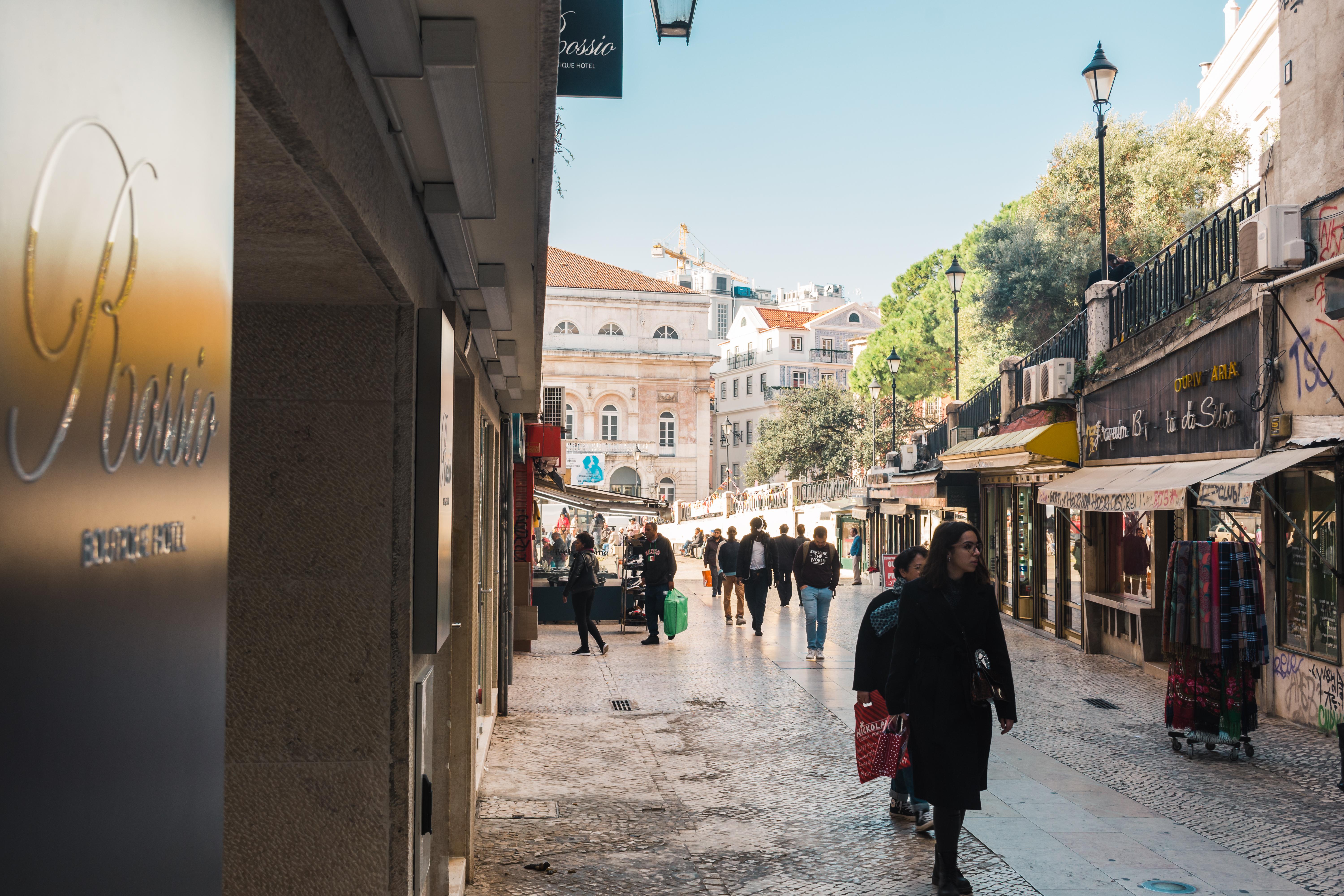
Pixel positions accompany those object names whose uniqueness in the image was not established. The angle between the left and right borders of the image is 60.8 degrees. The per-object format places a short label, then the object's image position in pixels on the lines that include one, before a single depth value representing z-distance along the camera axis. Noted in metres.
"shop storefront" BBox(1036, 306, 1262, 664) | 11.48
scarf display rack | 8.70
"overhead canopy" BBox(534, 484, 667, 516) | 22.53
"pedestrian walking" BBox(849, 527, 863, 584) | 29.84
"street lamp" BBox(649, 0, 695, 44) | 6.50
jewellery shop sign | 11.37
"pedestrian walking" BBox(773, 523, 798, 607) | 19.62
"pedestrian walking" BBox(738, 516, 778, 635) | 18.22
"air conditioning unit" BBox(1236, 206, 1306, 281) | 9.96
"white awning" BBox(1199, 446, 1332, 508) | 9.36
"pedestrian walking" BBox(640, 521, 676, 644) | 16.61
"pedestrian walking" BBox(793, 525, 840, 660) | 14.59
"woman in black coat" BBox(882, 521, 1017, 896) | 5.60
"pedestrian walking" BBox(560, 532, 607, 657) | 14.98
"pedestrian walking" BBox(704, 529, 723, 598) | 26.11
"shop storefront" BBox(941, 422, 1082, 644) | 16.67
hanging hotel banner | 5.92
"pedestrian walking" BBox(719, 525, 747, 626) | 19.67
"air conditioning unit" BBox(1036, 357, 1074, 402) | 17.03
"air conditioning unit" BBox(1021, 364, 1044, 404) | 18.27
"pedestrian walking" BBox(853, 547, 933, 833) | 6.98
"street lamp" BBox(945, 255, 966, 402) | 26.06
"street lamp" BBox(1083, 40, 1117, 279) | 15.40
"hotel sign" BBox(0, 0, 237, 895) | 0.93
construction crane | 125.81
